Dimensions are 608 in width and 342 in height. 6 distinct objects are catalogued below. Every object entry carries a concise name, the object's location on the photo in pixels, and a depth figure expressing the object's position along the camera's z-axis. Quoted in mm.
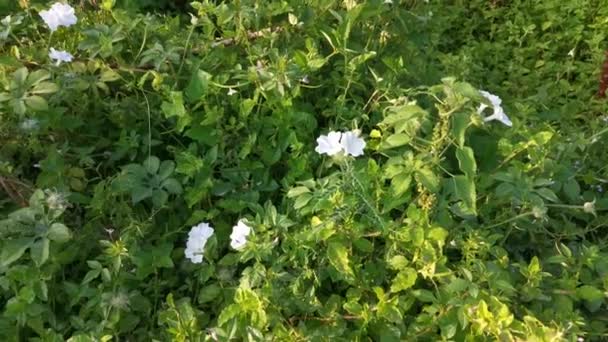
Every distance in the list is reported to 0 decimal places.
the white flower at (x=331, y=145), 1613
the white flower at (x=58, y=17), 1884
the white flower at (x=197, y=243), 1674
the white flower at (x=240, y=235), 1600
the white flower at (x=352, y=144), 1610
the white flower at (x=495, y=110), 1608
